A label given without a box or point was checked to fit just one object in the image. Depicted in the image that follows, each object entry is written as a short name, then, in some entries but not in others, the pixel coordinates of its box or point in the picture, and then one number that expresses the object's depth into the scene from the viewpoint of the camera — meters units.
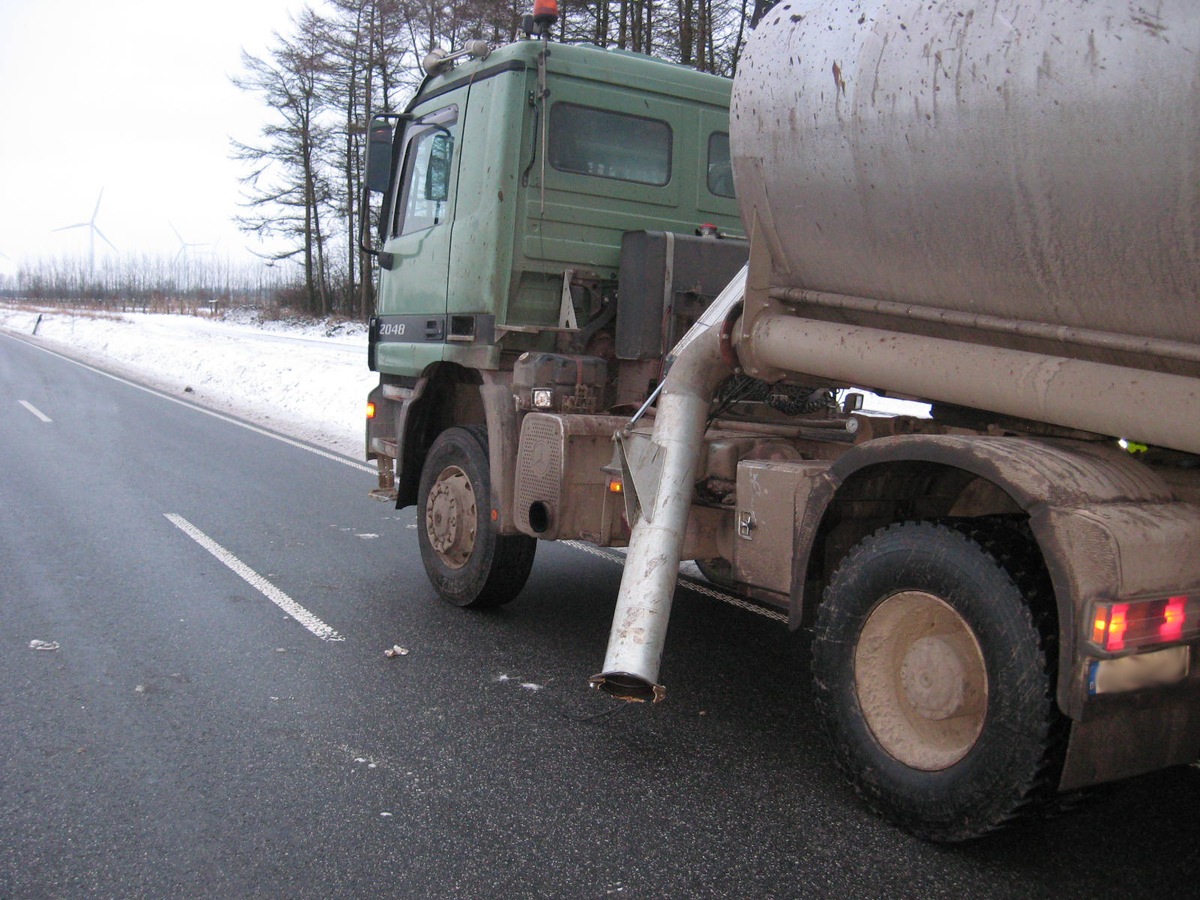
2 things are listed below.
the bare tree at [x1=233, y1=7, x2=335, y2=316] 37.50
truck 2.69
